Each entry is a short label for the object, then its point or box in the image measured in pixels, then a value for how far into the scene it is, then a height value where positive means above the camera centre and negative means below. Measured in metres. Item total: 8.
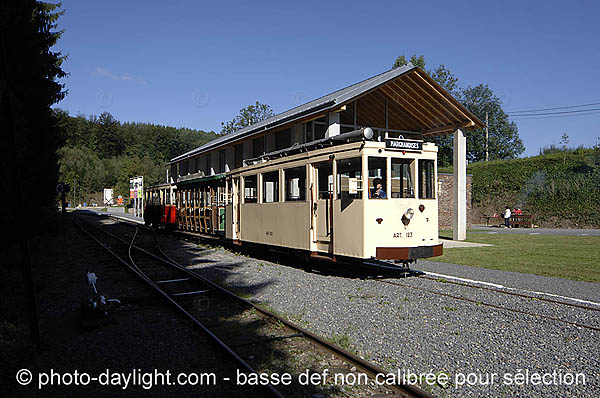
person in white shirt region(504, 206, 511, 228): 28.72 -1.02
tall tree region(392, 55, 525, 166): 56.25 +9.34
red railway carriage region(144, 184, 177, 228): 22.62 -0.07
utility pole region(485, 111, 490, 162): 53.14 +8.50
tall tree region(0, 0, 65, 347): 4.89 +2.78
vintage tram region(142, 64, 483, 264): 9.34 +0.63
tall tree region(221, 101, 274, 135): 56.72 +11.83
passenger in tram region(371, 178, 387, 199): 9.30 +0.26
